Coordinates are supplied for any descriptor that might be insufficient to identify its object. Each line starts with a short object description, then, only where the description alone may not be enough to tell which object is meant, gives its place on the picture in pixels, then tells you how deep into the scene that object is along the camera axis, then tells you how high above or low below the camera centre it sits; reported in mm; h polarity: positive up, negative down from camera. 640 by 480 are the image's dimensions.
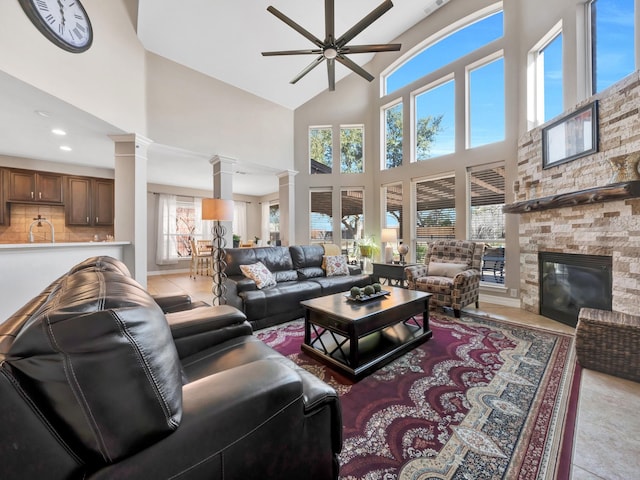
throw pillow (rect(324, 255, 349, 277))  4195 -463
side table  4356 -592
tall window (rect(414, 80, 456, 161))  4781 +2235
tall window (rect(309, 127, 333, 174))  6016 +2059
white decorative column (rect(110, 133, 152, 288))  3654 +534
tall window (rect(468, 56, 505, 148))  4203 +2243
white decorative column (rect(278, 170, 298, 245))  5703 +669
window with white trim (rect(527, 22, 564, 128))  3367 +2191
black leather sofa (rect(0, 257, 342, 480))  564 -450
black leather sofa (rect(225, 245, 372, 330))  3008 -630
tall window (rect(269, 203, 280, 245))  8672 +559
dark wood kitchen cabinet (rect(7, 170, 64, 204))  4566 +918
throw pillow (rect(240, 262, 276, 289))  3293 -478
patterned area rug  1269 -1082
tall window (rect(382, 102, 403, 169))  5590 +2226
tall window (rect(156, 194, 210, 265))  7023 +306
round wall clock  2455 +2185
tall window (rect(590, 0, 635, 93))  2582 +2070
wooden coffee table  2027 -775
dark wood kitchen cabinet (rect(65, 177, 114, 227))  5074 +726
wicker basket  1899 -802
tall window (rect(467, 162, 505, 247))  4215 +576
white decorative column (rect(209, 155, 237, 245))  4667 +1070
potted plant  5480 -201
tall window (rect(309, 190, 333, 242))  6043 +499
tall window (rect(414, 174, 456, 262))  4773 +520
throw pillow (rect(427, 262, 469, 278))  3695 -456
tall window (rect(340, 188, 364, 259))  6043 +452
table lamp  4699 +35
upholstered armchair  3318 -505
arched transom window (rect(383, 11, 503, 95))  4328 +3472
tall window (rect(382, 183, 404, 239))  5523 +673
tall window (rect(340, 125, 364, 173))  6062 +2066
